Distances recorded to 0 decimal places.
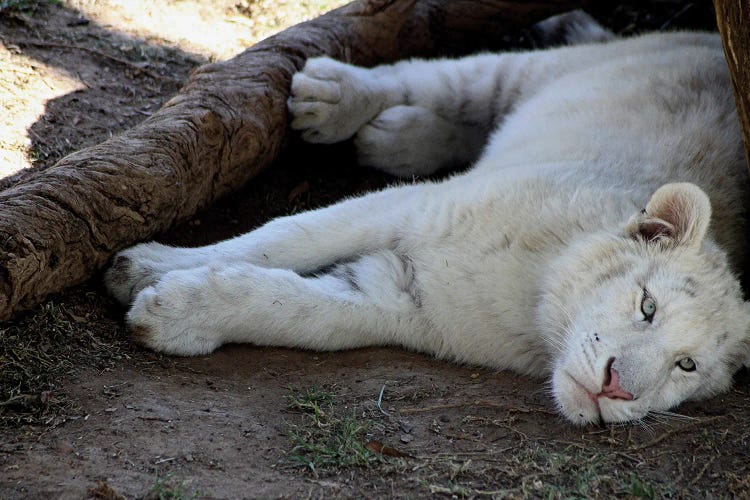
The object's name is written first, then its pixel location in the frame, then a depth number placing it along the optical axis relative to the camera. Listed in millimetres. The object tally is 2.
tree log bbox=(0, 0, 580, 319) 6473
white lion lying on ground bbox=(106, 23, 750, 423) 6160
